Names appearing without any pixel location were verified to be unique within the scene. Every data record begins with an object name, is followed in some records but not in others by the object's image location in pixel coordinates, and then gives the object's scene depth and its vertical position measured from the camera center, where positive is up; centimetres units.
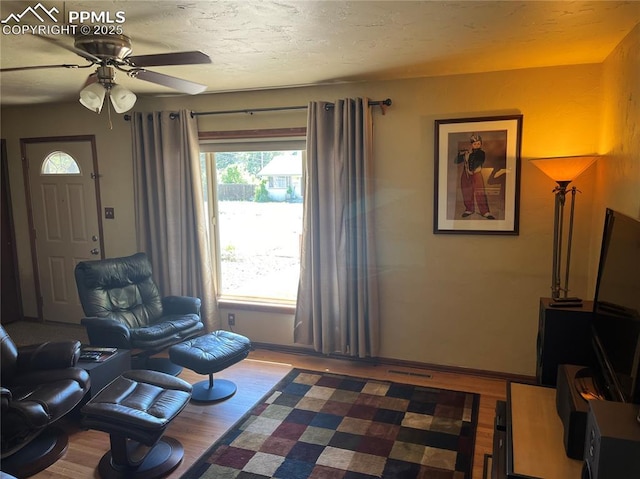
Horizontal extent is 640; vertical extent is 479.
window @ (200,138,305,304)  400 -18
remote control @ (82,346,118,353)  308 -104
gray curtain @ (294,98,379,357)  353 -30
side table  288 -114
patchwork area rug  242 -146
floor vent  354 -144
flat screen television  150 -47
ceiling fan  212 +65
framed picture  324 +13
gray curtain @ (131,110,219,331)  404 -6
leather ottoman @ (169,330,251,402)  297 -108
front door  458 -18
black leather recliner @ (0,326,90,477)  227 -108
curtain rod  349 +73
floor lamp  272 +3
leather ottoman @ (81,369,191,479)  224 -112
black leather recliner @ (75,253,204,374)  330 -90
